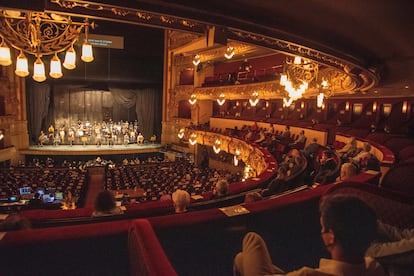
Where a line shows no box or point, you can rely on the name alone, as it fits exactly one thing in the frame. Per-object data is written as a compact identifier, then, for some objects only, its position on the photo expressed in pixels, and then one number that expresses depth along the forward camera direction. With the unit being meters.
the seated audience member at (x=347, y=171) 3.88
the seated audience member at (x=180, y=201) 2.77
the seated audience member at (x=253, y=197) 3.21
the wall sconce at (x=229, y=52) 9.10
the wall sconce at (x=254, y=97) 15.02
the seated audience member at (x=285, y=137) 13.11
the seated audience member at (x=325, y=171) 4.67
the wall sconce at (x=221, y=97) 18.09
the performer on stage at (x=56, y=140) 21.19
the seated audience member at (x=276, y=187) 4.48
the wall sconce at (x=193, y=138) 20.41
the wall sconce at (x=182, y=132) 21.43
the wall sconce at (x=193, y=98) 20.48
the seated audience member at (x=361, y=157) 5.53
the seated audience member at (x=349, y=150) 7.11
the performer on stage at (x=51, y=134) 21.35
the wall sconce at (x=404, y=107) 12.52
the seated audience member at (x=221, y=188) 4.05
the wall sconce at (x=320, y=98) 9.05
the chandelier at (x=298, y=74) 7.65
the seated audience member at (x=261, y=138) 13.75
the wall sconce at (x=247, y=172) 12.92
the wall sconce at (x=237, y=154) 15.49
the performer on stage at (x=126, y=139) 23.05
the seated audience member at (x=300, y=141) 11.66
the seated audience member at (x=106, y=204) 2.91
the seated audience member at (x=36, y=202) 7.43
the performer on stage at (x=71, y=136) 21.44
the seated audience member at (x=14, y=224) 2.05
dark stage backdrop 20.84
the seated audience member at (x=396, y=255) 1.78
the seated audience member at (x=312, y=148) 6.12
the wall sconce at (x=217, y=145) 18.16
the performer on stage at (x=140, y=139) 23.06
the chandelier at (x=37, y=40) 4.54
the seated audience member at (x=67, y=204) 7.94
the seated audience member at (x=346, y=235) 1.26
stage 19.28
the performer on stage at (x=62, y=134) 21.05
